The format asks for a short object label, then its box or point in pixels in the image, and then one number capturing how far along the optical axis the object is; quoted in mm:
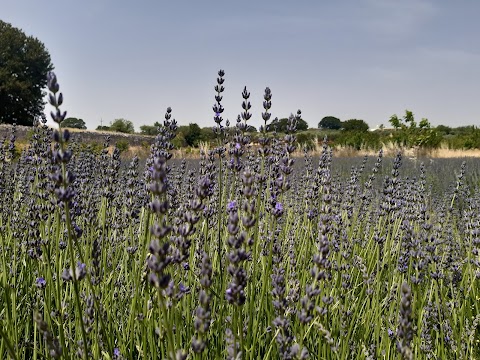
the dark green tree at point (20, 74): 45969
